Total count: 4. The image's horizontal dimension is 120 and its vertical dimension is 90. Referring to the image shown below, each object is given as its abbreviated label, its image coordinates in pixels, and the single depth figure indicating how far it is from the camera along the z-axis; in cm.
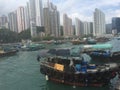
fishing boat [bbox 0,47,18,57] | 2527
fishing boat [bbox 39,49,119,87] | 981
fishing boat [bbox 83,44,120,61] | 1744
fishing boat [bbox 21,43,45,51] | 3275
